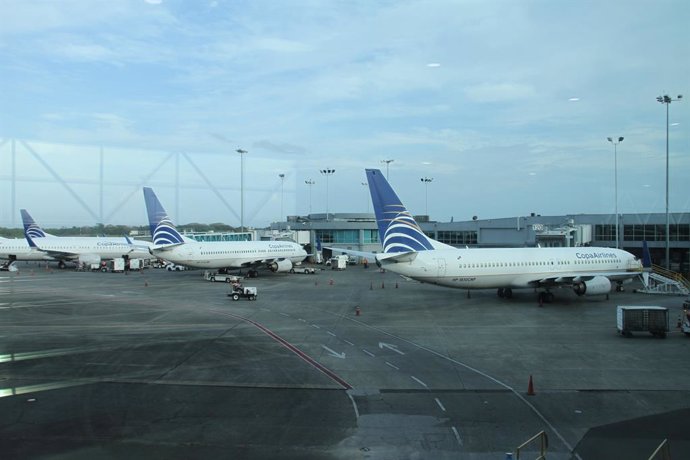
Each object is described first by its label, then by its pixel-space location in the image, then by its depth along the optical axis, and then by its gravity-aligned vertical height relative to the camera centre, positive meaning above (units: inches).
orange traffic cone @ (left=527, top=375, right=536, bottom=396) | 533.9 -161.7
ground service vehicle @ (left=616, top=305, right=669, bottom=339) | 819.4 -139.9
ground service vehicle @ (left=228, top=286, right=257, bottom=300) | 1315.2 -155.1
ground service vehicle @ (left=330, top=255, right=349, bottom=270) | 2415.5 -147.9
